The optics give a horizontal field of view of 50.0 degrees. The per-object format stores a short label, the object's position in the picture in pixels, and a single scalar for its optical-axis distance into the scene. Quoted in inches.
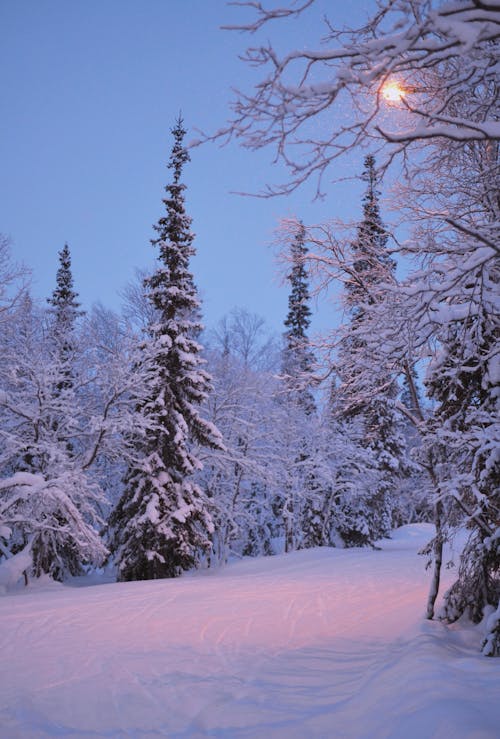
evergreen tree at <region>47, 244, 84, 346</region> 923.4
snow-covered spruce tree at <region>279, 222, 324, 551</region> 1018.1
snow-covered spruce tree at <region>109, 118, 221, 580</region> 634.8
